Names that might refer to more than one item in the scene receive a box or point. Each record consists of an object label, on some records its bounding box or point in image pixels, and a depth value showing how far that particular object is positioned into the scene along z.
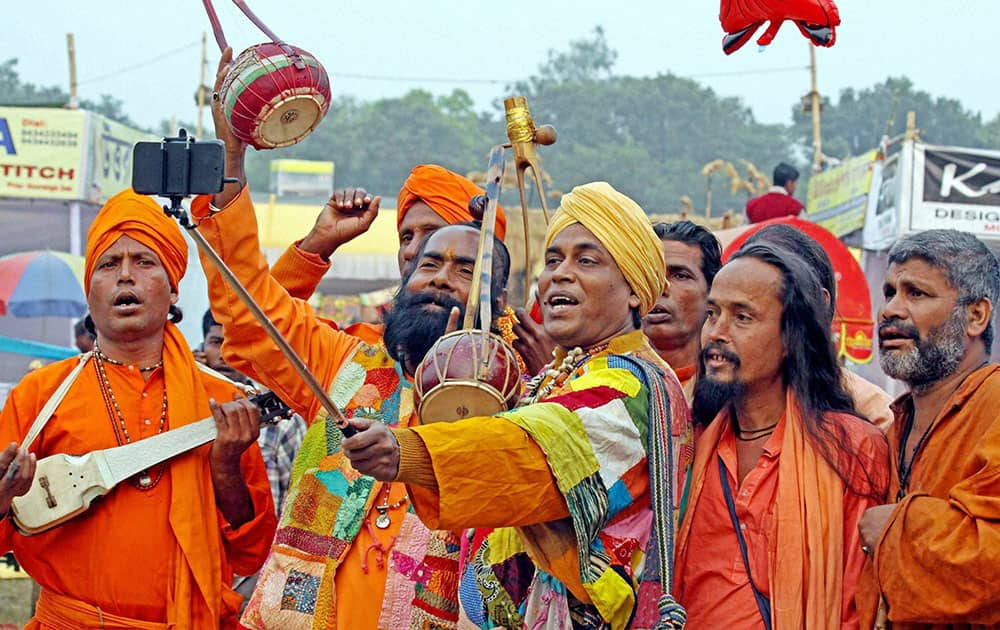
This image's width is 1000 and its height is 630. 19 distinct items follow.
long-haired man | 3.28
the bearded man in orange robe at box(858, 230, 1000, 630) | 3.02
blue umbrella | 15.71
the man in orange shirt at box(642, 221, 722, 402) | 4.86
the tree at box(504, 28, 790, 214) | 74.12
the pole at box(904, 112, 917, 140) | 13.04
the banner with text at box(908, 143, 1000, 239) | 12.30
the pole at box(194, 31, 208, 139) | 24.42
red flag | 3.97
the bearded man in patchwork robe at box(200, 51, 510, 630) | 4.00
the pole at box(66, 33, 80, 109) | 20.84
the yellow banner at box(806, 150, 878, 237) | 14.88
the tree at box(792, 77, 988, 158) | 65.00
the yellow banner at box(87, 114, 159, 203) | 18.00
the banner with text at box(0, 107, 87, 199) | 17.70
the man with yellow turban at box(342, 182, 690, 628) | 2.81
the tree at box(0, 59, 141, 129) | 62.35
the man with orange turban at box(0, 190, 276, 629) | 4.29
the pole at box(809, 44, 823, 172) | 19.14
